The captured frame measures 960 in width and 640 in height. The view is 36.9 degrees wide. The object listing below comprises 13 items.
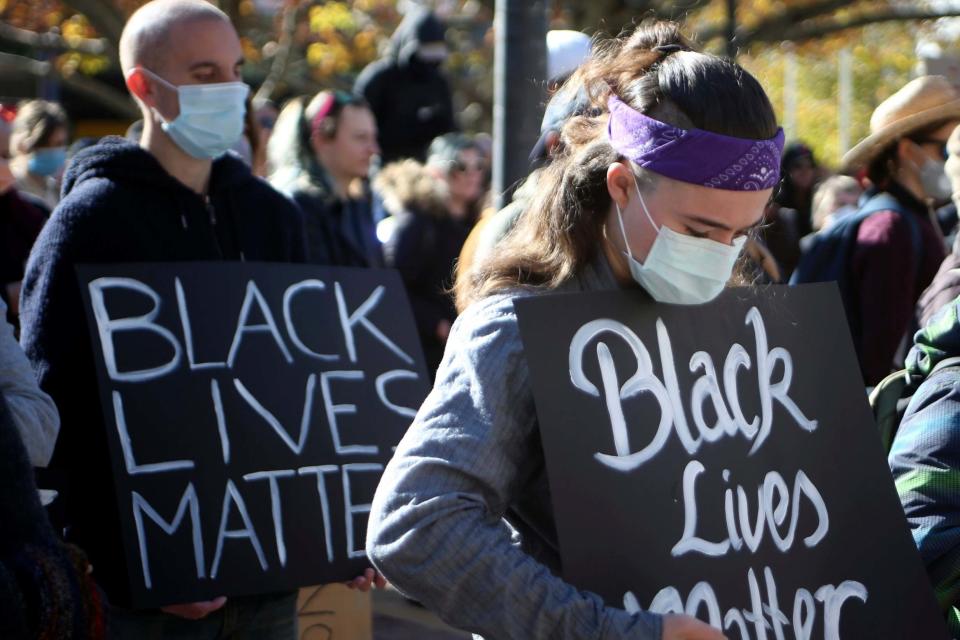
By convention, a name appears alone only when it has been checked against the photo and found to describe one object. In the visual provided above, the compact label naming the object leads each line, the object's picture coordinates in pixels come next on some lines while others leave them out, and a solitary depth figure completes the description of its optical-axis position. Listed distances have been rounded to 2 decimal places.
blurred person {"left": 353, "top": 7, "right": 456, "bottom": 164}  9.55
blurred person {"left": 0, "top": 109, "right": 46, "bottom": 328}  4.61
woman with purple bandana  2.05
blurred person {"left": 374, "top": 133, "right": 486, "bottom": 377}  6.86
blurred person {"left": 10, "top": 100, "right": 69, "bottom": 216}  7.04
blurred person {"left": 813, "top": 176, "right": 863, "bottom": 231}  10.61
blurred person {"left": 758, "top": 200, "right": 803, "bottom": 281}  7.79
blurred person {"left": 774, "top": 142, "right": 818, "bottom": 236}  11.78
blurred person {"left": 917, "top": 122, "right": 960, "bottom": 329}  3.57
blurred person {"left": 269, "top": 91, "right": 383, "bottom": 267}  5.85
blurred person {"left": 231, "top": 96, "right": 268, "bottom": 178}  5.15
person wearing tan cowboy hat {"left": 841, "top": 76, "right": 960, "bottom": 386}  5.25
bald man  3.18
